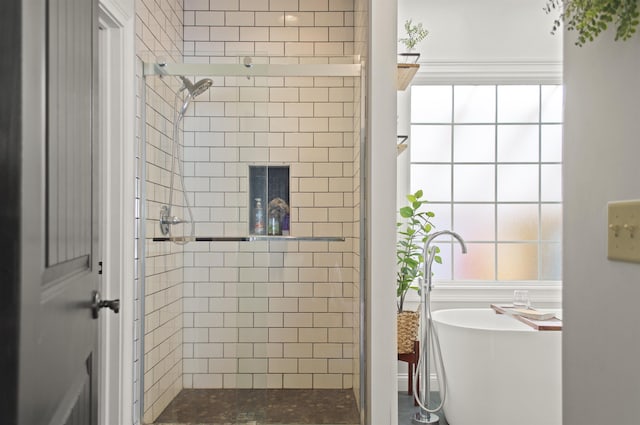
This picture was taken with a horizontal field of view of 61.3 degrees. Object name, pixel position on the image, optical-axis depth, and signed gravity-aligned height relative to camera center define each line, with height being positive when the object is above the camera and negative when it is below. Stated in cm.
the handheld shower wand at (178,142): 262 +33
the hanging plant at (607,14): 89 +34
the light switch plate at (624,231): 94 -4
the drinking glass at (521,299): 329 -54
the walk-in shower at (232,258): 258 -24
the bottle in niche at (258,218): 264 -4
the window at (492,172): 392 +28
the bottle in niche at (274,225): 268 -8
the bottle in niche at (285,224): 273 -8
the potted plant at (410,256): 328 -30
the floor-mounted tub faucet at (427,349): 304 -79
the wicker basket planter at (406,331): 327 -74
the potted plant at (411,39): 284 +101
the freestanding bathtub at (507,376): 271 -85
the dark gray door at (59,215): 63 -1
